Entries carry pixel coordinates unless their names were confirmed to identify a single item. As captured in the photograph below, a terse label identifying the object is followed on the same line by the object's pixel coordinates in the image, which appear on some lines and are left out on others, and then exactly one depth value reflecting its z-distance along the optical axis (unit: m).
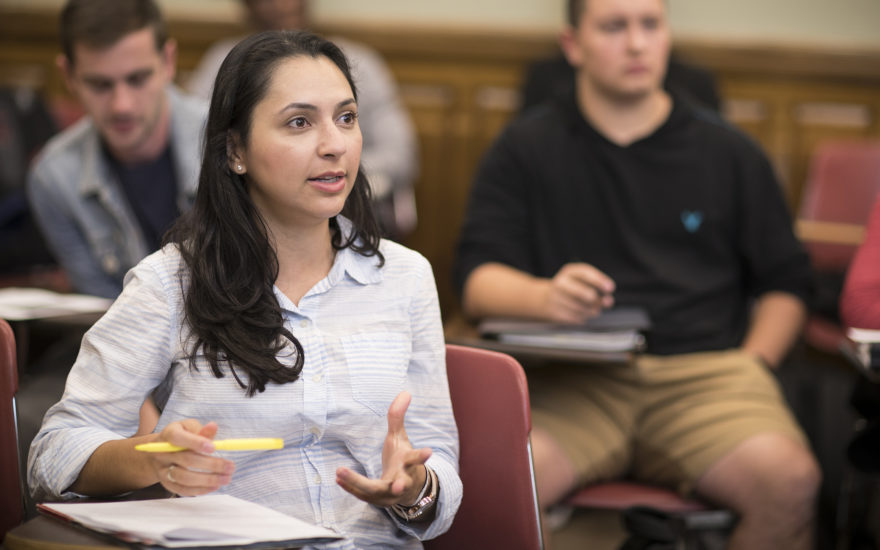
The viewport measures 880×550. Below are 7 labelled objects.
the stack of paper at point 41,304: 4.47
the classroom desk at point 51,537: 3.82
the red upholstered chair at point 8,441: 4.09
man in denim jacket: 4.81
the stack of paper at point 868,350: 4.30
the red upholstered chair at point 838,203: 5.83
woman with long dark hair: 4.01
